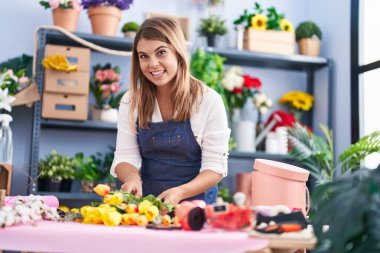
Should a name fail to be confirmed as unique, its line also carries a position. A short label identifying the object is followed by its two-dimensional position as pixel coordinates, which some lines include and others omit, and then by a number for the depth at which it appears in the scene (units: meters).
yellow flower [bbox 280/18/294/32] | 4.25
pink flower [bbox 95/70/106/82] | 3.83
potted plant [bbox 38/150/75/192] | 3.60
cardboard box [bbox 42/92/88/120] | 3.62
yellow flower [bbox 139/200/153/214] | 1.38
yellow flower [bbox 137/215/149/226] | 1.32
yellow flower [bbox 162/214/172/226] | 1.35
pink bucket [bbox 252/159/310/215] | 1.53
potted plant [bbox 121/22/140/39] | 3.95
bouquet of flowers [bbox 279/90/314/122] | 4.32
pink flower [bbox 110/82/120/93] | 3.83
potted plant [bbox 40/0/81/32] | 3.76
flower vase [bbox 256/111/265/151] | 4.25
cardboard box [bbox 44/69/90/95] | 3.63
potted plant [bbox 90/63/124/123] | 3.83
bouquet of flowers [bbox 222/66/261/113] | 4.08
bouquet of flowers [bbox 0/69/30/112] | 2.75
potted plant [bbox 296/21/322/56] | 4.30
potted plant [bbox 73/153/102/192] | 3.70
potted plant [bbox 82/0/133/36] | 3.83
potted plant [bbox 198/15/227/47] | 4.10
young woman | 2.00
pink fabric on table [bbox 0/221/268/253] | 1.01
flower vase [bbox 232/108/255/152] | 4.09
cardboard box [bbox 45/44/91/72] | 3.71
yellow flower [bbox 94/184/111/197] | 1.58
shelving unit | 3.65
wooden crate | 4.18
